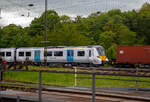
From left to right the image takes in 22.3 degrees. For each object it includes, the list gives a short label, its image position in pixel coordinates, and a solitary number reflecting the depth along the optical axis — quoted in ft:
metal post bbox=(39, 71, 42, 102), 34.99
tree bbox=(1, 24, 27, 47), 252.57
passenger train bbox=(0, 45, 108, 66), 171.62
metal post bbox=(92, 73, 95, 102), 29.82
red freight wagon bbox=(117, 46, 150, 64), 168.05
